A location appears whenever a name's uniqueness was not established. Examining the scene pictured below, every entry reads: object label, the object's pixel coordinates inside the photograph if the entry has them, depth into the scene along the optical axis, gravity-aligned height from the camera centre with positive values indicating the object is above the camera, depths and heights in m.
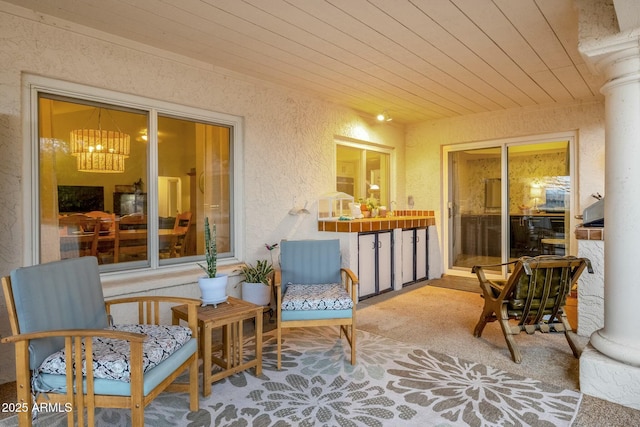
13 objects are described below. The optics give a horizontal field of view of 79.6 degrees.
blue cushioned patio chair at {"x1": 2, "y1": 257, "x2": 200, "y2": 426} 1.74 -0.69
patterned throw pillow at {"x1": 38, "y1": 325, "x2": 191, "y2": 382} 1.77 -0.70
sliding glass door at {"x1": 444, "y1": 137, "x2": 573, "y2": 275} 5.19 +0.13
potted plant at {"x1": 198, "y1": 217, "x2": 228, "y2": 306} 2.67 -0.52
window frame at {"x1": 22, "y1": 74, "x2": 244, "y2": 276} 2.68 +0.52
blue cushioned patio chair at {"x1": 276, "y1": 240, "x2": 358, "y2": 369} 2.85 -0.65
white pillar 2.23 -0.07
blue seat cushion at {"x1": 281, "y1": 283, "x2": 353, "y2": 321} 2.84 -0.71
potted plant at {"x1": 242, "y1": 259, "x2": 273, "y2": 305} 3.69 -0.71
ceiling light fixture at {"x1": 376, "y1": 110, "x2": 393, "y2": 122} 5.12 +1.26
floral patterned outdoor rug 2.14 -1.15
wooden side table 2.42 -0.83
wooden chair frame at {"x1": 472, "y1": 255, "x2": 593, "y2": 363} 2.78 -0.66
